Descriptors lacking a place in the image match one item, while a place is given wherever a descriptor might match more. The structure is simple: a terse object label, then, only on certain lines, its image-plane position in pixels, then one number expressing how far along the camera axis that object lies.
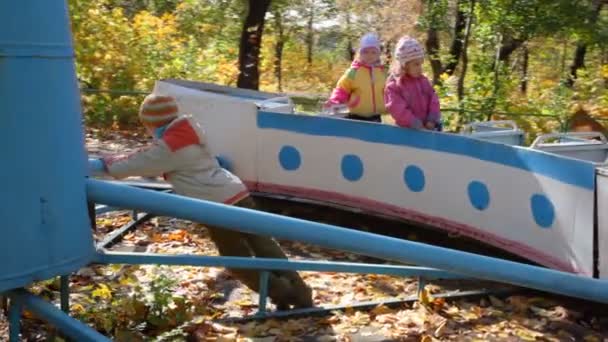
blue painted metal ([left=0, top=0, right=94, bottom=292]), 2.01
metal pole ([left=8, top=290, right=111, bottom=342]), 2.26
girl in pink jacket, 5.95
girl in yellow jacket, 7.09
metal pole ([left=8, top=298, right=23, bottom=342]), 2.46
